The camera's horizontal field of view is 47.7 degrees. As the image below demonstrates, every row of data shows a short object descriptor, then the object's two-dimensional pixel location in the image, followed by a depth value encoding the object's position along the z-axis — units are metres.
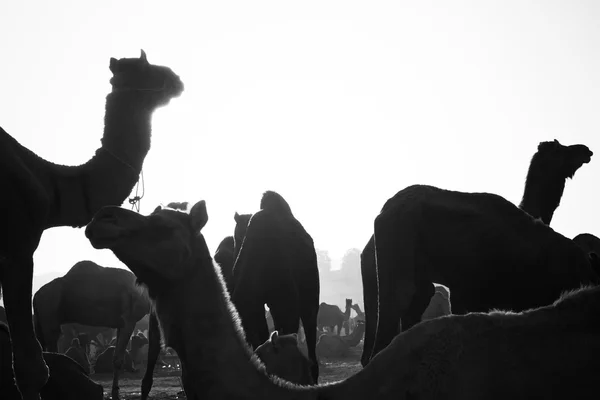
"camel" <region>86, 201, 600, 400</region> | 3.08
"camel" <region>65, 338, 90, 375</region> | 16.91
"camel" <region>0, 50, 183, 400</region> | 5.96
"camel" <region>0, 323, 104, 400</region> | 6.34
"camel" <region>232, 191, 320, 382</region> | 9.29
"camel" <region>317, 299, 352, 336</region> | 41.81
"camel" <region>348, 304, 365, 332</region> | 46.50
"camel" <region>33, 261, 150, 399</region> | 15.62
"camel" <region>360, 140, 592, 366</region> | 9.06
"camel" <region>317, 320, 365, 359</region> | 27.84
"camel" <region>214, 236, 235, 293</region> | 13.14
